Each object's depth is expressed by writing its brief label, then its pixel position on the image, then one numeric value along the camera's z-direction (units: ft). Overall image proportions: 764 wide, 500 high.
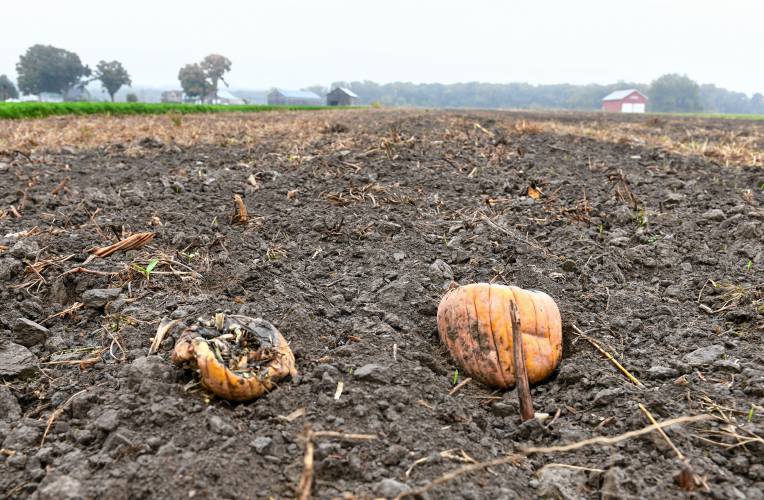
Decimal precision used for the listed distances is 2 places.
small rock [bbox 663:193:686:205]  16.16
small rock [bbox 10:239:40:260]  10.75
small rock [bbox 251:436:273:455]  5.90
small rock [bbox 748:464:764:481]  5.84
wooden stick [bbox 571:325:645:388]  7.75
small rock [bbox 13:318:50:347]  8.42
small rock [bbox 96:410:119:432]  6.23
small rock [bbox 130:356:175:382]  6.97
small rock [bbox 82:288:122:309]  9.31
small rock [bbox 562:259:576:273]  11.43
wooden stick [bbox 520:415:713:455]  4.87
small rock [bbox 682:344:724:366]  7.99
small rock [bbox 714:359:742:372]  7.72
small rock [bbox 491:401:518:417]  7.25
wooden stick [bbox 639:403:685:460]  5.96
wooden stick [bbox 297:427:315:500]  4.48
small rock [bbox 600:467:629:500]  5.61
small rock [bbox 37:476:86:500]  5.32
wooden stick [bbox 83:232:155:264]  10.94
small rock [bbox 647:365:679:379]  7.80
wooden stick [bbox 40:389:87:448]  6.39
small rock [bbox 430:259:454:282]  10.81
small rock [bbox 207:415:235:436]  6.17
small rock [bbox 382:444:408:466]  5.93
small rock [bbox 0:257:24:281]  9.98
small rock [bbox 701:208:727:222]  14.51
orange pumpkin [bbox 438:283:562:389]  7.97
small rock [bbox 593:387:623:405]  7.30
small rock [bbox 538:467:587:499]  5.78
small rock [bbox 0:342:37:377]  7.63
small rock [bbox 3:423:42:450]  6.26
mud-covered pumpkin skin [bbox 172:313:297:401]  6.69
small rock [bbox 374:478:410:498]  5.40
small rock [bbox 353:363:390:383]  7.25
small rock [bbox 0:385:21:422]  6.88
